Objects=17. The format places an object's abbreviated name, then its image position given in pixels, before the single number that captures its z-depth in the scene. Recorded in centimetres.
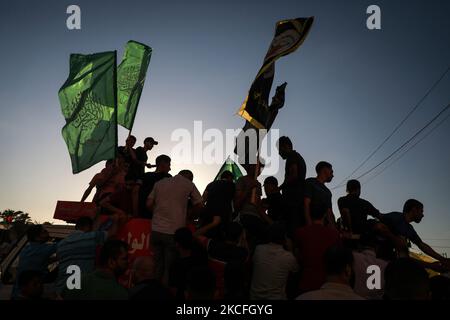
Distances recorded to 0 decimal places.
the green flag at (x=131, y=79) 969
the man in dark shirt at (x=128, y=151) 803
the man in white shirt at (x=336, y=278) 269
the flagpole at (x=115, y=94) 751
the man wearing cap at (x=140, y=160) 761
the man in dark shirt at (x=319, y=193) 501
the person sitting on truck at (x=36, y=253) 504
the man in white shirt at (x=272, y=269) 435
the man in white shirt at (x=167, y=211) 530
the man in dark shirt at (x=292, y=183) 546
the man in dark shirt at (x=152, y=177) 599
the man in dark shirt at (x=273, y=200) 593
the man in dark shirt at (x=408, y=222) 529
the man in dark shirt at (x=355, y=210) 602
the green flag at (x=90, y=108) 779
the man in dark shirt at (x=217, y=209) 548
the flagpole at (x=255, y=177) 570
